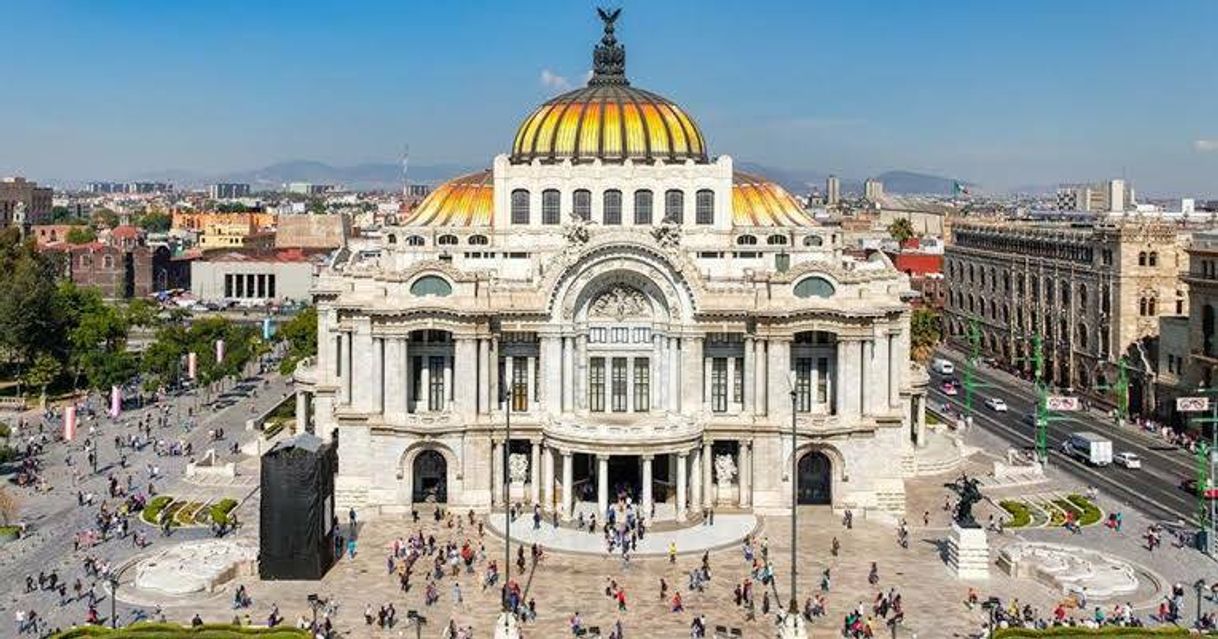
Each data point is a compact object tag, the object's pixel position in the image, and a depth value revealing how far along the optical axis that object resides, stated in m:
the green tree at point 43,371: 115.25
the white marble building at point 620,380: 73.88
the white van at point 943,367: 134.25
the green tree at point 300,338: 120.00
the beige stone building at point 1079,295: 111.19
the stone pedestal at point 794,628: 51.69
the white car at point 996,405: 111.94
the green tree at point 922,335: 118.12
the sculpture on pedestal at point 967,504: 64.32
